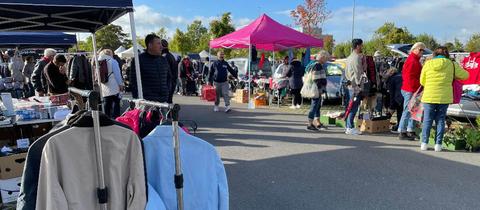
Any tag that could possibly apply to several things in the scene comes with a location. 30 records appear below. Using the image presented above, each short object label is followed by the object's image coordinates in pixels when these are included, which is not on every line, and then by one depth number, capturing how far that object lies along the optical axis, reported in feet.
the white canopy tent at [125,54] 85.87
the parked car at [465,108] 29.35
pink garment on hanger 10.21
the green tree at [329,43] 148.36
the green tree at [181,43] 161.68
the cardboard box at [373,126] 28.50
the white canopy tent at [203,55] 112.89
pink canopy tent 40.11
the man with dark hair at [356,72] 27.04
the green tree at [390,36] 132.46
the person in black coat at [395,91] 28.84
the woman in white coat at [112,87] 25.96
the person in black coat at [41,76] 28.40
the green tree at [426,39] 133.49
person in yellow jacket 21.95
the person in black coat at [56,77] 24.03
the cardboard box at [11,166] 14.70
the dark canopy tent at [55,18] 17.16
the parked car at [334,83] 44.32
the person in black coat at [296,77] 42.06
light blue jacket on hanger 8.57
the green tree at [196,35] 165.74
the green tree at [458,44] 120.20
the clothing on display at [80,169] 6.98
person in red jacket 25.14
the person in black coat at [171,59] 25.14
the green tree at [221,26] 123.85
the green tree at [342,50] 152.20
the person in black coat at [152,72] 18.62
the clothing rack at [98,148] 6.97
